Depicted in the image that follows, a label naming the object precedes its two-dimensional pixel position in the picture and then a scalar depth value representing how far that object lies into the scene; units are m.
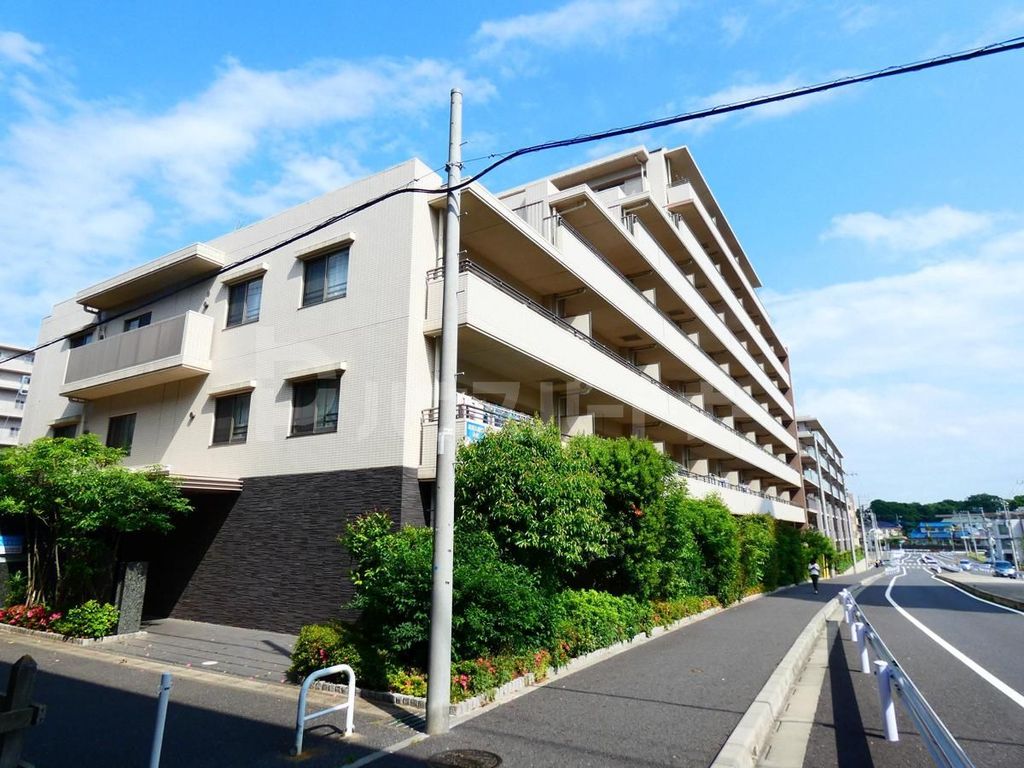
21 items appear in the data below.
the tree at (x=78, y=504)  10.96
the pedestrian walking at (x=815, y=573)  25.87
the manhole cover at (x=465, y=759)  5.07
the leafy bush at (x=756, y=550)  20.94
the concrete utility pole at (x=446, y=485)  5.94
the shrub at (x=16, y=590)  12.88
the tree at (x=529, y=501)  9.17
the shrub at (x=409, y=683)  6.92
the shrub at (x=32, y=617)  11.43
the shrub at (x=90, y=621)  10.76
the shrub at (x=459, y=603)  7.34
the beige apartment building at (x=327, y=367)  11.39
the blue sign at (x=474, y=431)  10.93
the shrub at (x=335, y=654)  7.42
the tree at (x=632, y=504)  11.87
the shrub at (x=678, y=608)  12.96
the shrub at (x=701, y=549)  13.27
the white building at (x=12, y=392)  52.09
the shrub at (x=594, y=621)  9.19
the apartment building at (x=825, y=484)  52.38
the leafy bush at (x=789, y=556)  29.72
